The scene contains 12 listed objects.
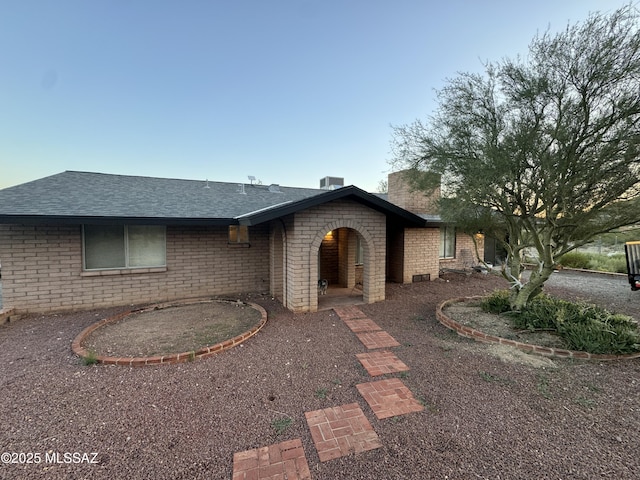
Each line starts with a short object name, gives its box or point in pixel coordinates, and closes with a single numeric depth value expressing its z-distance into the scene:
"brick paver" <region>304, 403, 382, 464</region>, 2.42
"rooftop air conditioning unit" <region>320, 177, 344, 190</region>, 14.40
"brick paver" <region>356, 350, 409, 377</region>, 3.86
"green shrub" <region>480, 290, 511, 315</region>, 6.20
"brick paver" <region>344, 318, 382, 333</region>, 5.48
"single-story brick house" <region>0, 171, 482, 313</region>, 6.04
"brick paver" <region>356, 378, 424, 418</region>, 2.97
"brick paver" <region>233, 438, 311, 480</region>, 2.15
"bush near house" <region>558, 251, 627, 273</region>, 11.91
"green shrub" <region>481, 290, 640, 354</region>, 4.24
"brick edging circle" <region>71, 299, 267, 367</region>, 3.89
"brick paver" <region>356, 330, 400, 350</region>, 4.73
